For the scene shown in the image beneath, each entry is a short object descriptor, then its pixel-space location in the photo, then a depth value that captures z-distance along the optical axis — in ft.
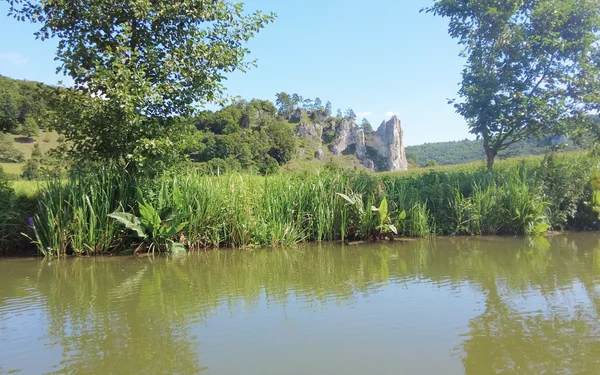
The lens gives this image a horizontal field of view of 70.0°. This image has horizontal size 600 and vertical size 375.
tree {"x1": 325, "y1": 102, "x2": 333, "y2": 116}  494.22
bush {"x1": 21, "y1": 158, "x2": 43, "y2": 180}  27.57
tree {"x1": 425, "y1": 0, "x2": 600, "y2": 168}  35.70
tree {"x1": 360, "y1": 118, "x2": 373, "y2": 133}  504.43
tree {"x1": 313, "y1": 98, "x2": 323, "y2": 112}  483.10
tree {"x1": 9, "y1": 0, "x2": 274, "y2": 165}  25.22
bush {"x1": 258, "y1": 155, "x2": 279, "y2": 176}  34.05
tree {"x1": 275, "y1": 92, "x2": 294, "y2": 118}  458.91
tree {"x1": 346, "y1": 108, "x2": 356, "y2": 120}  499.67
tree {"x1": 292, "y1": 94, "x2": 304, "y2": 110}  469.24
